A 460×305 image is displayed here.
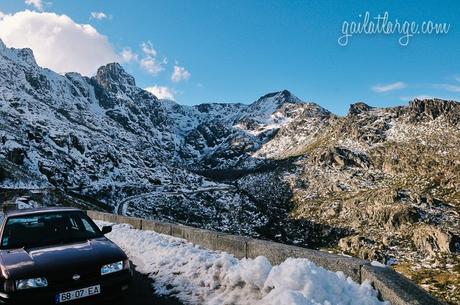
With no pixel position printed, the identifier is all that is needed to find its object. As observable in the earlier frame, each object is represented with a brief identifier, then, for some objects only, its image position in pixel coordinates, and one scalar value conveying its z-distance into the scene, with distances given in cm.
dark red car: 723
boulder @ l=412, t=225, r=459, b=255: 14900
